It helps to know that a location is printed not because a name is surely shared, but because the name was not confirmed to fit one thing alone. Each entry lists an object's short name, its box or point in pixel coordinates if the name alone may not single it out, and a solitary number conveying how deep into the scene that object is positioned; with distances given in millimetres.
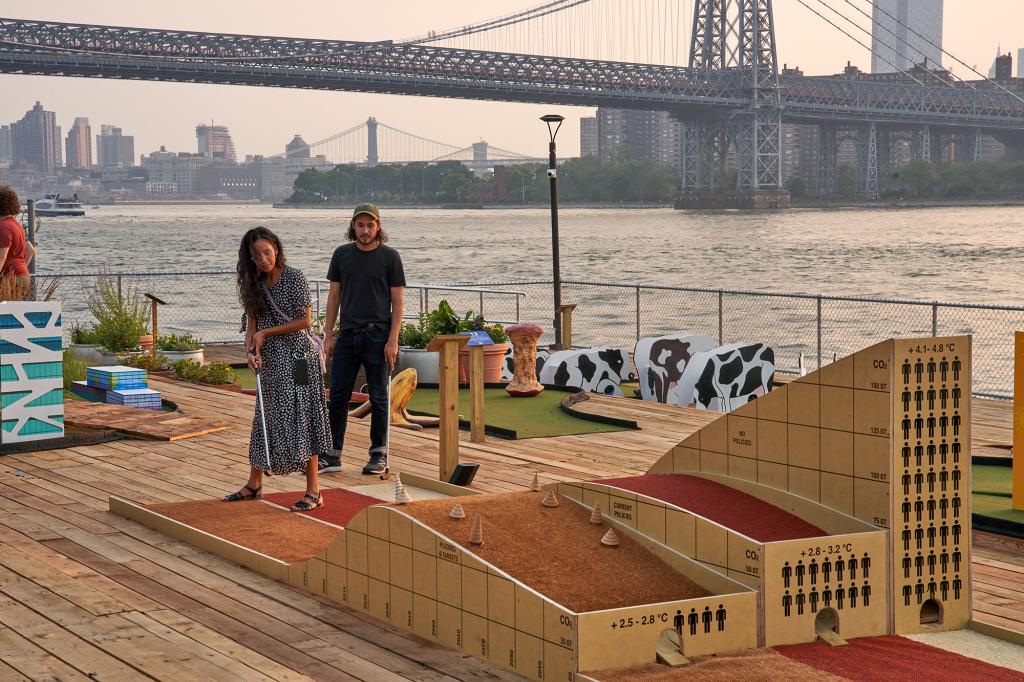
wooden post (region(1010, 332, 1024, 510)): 7258
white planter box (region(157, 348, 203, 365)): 14875
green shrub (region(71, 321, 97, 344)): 15250
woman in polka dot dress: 7289
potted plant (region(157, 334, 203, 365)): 14930
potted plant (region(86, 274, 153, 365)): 15109
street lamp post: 18094
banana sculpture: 10648
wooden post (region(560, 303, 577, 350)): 16344
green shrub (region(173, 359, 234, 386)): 13750
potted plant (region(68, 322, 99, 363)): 14766
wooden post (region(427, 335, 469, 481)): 8180
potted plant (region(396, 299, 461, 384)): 13406
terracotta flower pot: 13367
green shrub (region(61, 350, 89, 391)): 12816
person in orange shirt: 10219
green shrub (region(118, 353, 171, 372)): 14539
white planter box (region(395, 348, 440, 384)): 13391
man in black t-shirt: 8570
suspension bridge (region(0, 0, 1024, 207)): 82438
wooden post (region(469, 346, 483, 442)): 9477
